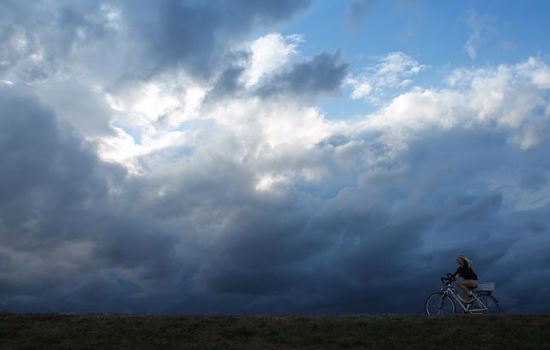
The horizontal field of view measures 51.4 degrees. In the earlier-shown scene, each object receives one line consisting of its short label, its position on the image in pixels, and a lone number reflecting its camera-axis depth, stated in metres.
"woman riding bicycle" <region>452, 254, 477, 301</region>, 26.28
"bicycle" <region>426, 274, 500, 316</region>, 25.55
